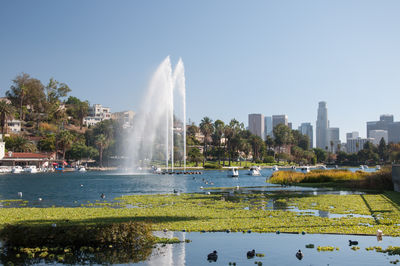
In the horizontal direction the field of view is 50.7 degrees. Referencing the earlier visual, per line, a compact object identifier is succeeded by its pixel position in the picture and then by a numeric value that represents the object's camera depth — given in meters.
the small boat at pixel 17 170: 149.14
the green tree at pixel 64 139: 183.50
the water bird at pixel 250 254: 19.12
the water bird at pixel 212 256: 18.66
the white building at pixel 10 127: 195.68
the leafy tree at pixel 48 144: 188.00
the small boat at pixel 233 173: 120.42
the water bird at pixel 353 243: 21.27
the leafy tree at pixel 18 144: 176.12
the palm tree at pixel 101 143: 191.12
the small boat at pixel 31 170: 152.79
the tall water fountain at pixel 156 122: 97.06
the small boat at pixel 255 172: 134.71
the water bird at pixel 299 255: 18.95
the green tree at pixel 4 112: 165.38
